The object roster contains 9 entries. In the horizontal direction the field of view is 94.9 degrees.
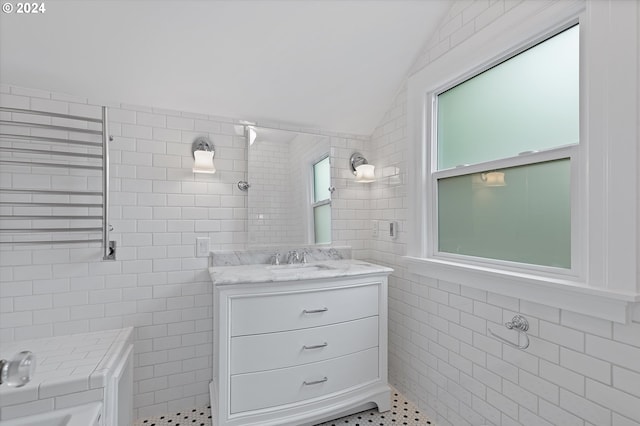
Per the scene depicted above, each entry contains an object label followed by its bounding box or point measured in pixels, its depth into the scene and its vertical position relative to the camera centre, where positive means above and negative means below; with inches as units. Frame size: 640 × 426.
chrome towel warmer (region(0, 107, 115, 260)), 65.1 +9.0
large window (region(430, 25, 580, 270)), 52.9 +11.7
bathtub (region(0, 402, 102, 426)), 49.2 -34.9
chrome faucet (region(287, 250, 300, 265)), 91.8 -13.5
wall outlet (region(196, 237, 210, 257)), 83.0 -9.0
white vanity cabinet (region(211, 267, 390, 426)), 67.1 -33.6
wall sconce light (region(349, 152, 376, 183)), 101.3 +15.8
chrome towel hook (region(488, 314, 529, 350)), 55.2 -21.6
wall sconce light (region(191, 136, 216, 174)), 80.6 +16.3
